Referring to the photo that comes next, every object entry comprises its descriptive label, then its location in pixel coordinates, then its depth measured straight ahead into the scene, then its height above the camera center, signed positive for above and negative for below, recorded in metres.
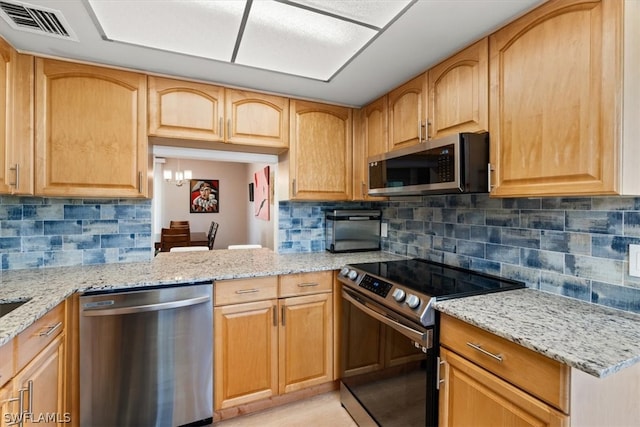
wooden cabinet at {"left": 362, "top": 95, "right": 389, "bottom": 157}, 2.18 +0.64
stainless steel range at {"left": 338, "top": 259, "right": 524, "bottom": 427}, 1.31 -0.62
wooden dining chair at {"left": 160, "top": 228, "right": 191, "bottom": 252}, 4.20 -0.37
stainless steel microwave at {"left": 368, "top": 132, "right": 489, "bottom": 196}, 1.43 +0.24
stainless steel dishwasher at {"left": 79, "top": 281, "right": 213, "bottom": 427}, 1.51 -0.76
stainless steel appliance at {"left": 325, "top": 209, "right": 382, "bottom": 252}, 2.47 -0.15
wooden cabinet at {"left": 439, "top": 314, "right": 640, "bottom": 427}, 0.88 -0.58
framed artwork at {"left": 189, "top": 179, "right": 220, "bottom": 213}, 6.17 +0.34
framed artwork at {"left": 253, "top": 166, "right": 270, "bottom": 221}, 4.48 +0.31
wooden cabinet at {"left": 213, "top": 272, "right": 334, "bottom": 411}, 1.76 -0.79
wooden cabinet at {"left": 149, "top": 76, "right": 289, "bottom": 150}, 1.90 +0.65
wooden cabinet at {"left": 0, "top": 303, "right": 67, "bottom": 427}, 1.03 -0.63
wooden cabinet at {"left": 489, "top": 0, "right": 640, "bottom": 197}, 1.01 +0.43
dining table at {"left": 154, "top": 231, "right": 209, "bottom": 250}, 4.56 -0.44
